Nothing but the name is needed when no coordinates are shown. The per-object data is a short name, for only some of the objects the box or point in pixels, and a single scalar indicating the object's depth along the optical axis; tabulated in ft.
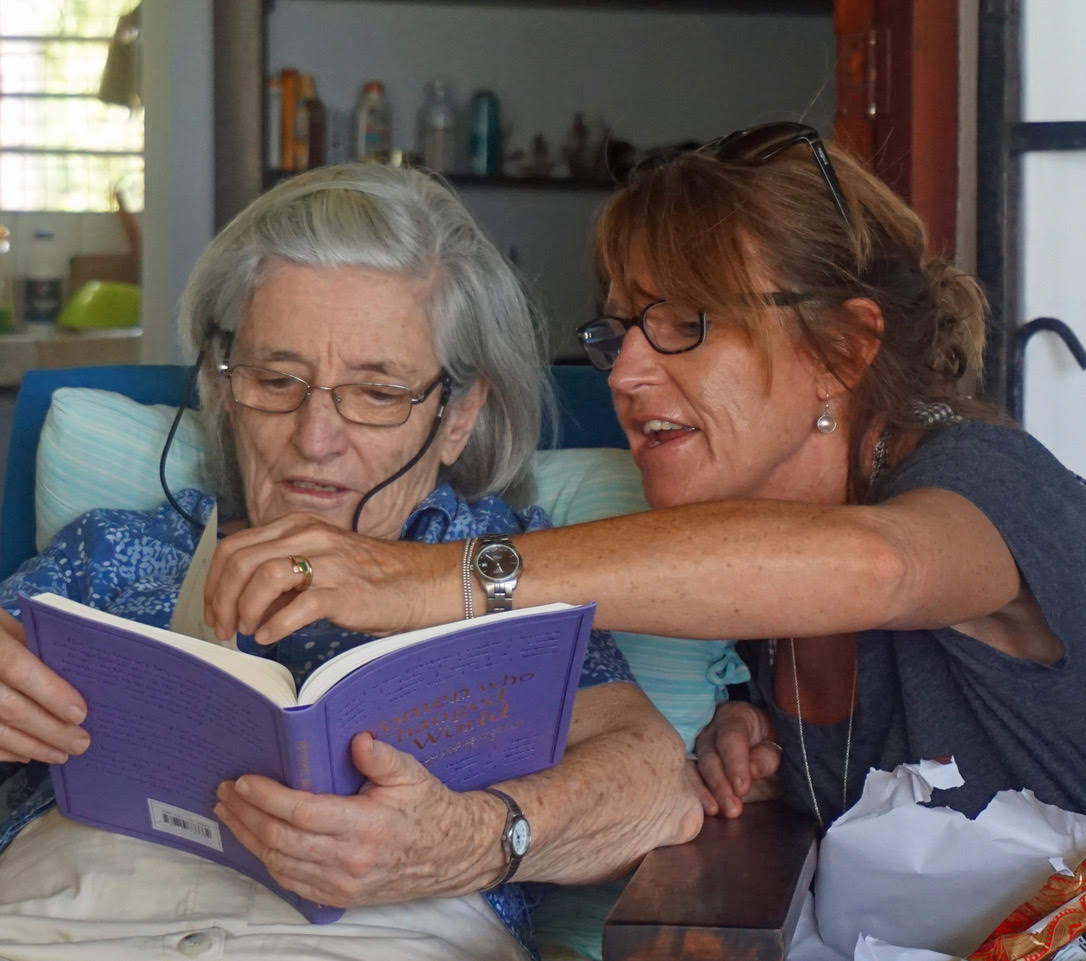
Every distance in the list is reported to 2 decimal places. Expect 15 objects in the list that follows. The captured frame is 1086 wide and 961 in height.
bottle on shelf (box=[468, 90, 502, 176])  16.17
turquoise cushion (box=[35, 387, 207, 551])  6.02
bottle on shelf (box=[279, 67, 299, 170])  15.48
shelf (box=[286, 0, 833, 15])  16.30
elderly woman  3.81
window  18.71
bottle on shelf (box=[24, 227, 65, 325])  17.44
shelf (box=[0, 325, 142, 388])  16.24
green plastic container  16.99
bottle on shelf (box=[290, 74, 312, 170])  15.51
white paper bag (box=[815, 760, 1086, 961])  4.02
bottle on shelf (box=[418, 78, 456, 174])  16.12
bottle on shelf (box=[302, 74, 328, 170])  15.67
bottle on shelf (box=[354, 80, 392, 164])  15.97
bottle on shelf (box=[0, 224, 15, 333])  16.85
